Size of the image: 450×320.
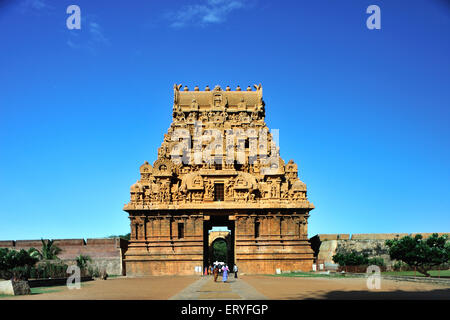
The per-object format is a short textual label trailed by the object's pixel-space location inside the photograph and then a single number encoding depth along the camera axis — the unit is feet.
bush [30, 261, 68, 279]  120.37
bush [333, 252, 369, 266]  122.33
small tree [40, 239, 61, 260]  152.15
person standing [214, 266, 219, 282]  95.93
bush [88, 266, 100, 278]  135.03
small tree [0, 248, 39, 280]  109.19
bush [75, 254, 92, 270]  139.93
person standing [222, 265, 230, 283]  92.84
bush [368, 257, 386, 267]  122.93
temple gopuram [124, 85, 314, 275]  138.00
